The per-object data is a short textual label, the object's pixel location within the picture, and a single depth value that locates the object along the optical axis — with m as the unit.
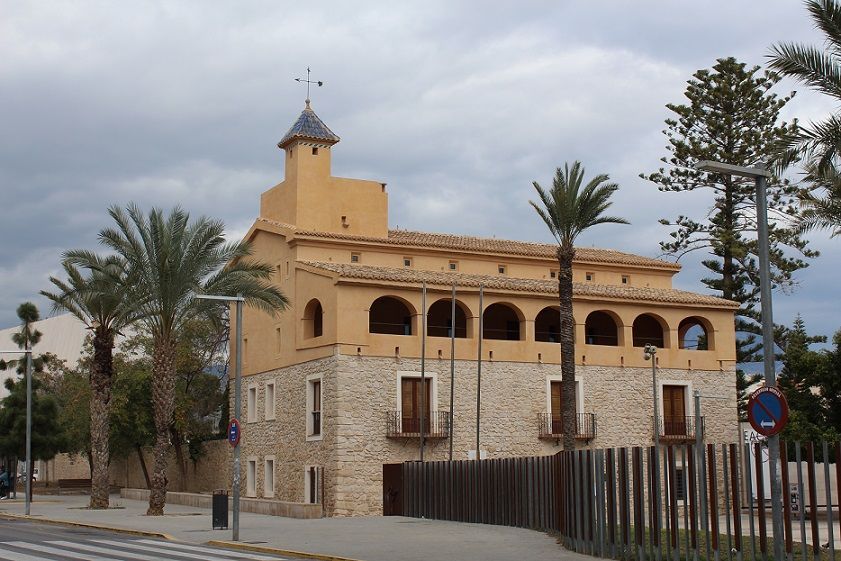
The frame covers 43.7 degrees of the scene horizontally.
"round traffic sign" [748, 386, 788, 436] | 12.85
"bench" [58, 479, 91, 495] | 59.56
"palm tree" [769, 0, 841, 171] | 19.78
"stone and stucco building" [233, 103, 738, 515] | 36.03
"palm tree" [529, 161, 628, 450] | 31.06
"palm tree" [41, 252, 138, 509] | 36.50
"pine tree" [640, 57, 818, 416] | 48.88
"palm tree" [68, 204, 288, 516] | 33.56
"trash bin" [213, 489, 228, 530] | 26.06
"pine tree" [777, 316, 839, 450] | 39.16
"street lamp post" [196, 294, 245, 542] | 23.42
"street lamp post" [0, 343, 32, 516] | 33.19
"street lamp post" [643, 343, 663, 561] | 38.28
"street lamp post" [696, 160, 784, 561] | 13.56
